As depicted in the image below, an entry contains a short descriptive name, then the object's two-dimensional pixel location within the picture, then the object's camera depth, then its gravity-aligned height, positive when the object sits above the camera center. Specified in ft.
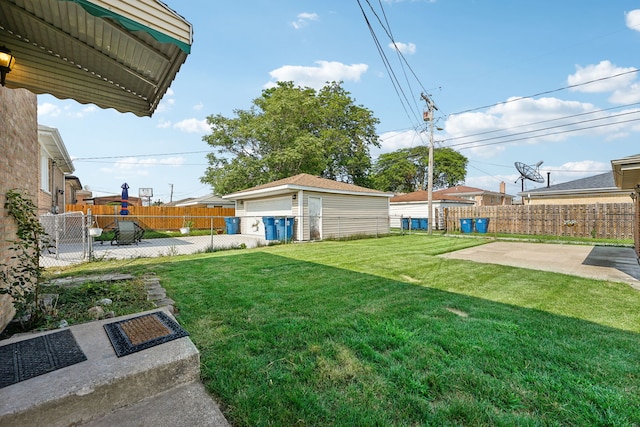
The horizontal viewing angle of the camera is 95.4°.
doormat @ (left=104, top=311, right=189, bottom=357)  7.41 -3.34
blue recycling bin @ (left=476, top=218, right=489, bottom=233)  55.57 -1.87
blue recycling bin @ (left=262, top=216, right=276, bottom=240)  41.04 -1.66
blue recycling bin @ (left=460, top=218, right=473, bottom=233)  56.80 -2.00
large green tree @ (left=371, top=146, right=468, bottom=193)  127.34 +20.58
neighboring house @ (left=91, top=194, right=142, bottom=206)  117.79 +7.73
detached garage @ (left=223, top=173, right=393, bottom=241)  41.50 +1.35
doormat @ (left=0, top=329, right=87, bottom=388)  6.22 -3.37
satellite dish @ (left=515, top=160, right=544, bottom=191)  95.50 +13.61
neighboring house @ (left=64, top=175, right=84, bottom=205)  57.62 +6.39
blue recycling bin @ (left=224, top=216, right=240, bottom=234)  56.86 -1.69
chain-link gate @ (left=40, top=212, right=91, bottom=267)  24.70 -3.76
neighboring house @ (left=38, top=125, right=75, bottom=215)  33.68 +7.24
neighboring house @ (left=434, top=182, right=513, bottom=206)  92.62 +6.65
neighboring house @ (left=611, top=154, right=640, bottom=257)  16.12 +2.71
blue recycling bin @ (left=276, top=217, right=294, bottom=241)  39.52 -1.78
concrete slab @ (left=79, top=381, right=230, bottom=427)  5.33 -3.82
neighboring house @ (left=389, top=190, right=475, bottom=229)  67.82 +2.36
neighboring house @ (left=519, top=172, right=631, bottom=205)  57.13 +4.48
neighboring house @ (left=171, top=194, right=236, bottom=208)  79.68 +3.61
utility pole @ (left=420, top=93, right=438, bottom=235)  53.78 +18.68
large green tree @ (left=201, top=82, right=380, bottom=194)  70.74 +20.34
